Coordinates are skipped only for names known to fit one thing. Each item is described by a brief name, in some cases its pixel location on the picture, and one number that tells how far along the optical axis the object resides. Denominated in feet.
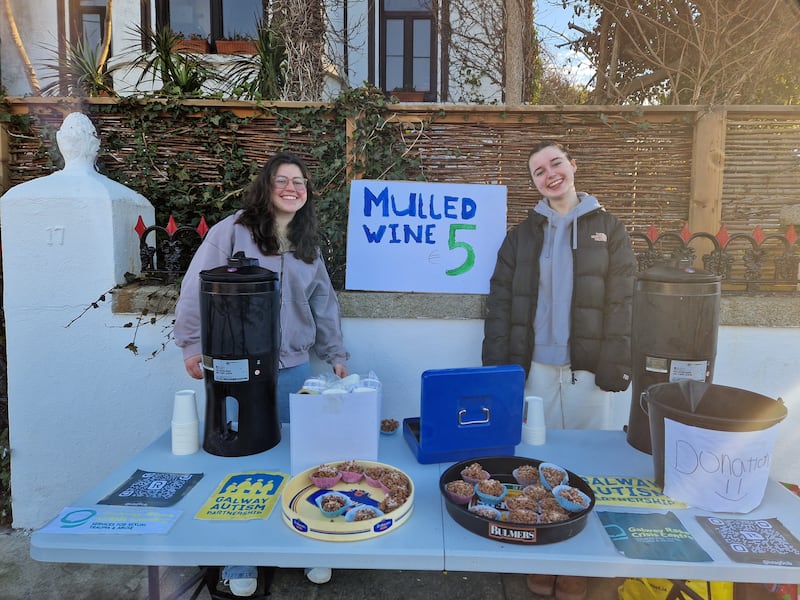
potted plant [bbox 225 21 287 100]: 15.01
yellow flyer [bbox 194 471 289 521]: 4.45
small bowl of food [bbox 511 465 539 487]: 4.91
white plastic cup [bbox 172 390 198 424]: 5.74
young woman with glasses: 7.08
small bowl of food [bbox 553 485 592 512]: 4.30
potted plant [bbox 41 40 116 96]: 13.08
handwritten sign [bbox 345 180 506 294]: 9.58
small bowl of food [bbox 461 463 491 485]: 4.77
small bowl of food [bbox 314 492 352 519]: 4.34
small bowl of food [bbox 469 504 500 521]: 4.19
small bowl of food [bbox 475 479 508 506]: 4.45
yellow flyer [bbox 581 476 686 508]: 4.70
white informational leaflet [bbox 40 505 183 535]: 4.16
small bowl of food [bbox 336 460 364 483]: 4.89
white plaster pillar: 9.08
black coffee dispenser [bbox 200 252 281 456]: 5.53
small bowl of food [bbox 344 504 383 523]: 4.23
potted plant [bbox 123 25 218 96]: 12.73
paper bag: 4.97
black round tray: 4.00
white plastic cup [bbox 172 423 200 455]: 5.70
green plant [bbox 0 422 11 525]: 9.91
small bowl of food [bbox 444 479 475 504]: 4.42
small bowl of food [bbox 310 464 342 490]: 4.77
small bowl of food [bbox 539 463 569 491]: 4.78
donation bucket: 4.40
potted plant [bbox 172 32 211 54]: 23.08
